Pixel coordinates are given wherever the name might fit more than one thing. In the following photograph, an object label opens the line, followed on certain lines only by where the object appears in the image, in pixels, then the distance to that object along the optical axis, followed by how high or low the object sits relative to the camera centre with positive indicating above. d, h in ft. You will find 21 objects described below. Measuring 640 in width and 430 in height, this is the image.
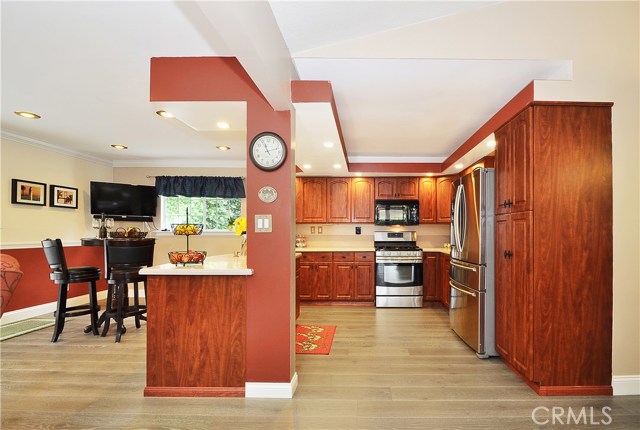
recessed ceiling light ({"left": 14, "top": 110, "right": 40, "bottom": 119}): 12.46 +3.54
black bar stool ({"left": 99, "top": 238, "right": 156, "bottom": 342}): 13.10 -1.88
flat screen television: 18.95 +0.88
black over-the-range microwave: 20.34 +0.37
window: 21.24 +0.43
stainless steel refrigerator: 11.16 -1.33
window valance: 20.53 +1.77
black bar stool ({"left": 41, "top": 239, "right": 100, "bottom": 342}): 13.01 -2.23
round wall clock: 8.72 +1.62
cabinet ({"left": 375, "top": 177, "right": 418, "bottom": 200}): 20.36 +1.71
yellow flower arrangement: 11.91 -0.27
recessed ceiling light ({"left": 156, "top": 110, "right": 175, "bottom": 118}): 9.68 +2.80
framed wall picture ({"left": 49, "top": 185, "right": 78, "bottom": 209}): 17.07 +0.96
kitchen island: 8.77 -2.80
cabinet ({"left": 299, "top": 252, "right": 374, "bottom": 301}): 19.20 -3.11
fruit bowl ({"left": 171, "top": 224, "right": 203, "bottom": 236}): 10.74 -0.35
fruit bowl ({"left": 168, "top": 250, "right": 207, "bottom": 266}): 9.40 -1.05
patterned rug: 11.94 -4.37
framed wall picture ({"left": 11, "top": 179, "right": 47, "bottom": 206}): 15.23 +1.03
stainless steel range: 18.70 -3.07
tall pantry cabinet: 8.64 -0.67
